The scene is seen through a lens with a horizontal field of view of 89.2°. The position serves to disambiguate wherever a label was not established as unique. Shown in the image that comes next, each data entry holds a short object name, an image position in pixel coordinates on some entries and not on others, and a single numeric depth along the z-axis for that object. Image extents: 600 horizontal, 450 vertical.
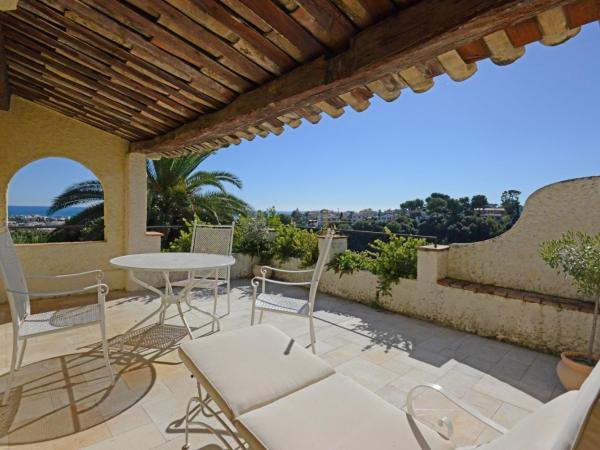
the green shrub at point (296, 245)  5.12
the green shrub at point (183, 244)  5.16
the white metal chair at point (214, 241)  3.68
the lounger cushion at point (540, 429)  0.65
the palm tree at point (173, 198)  7.62
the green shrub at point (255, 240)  5.79
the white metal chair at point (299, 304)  2.50
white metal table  2.48
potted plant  2.21
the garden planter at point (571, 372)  2.15
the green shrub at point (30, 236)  7.93
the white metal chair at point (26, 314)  1.89
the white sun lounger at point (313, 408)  0.71
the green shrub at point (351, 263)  4.45
